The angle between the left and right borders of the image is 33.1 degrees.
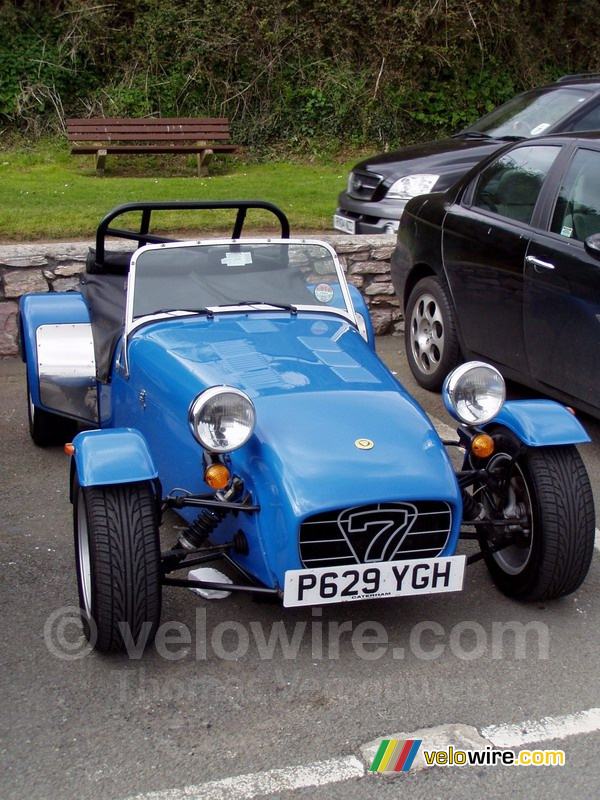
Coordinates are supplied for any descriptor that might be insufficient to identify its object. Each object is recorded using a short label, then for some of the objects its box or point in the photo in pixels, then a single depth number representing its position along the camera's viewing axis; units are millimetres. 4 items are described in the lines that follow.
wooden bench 13977
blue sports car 3660
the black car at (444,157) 9617
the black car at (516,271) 5719
